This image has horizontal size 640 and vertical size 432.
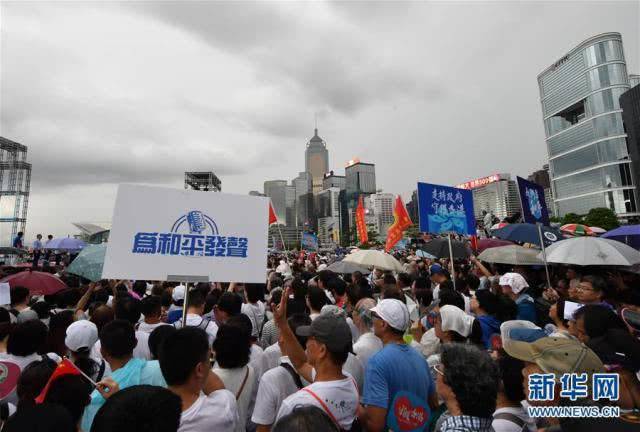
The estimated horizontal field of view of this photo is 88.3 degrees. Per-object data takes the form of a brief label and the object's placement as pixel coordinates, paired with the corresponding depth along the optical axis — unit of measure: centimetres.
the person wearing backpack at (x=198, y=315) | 397
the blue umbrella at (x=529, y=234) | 760
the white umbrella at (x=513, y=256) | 708
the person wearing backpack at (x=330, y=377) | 193
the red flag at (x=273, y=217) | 843
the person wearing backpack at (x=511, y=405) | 210
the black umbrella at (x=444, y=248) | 886
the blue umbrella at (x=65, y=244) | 1507
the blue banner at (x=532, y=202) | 662
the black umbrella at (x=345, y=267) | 866
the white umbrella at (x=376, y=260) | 754
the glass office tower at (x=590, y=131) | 6406
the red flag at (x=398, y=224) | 1112
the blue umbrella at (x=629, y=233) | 779
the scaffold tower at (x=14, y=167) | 3512
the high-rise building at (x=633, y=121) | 5234
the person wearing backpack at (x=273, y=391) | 222
